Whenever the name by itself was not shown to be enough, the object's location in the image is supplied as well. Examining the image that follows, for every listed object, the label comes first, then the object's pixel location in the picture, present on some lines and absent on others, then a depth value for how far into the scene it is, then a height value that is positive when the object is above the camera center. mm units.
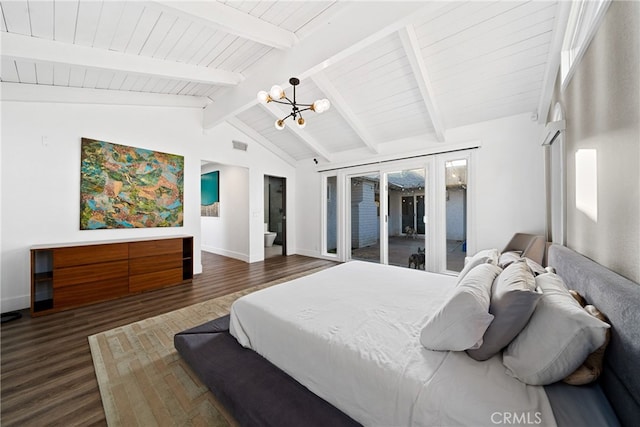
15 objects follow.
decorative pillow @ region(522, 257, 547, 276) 1641 -413
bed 782 -664
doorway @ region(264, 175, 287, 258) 6324 -33
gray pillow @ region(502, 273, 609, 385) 806 -480
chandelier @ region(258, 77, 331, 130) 2486 +1311
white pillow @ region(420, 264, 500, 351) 1015 -491
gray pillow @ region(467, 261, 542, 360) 959 -433
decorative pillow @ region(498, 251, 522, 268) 1856 -400
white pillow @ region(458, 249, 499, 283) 1841 -387
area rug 1325 -1148
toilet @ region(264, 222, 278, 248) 6300 -666
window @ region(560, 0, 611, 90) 1329 +1319
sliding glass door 4020 +17
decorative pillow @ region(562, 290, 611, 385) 842 -578
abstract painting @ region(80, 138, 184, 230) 3246 +425
